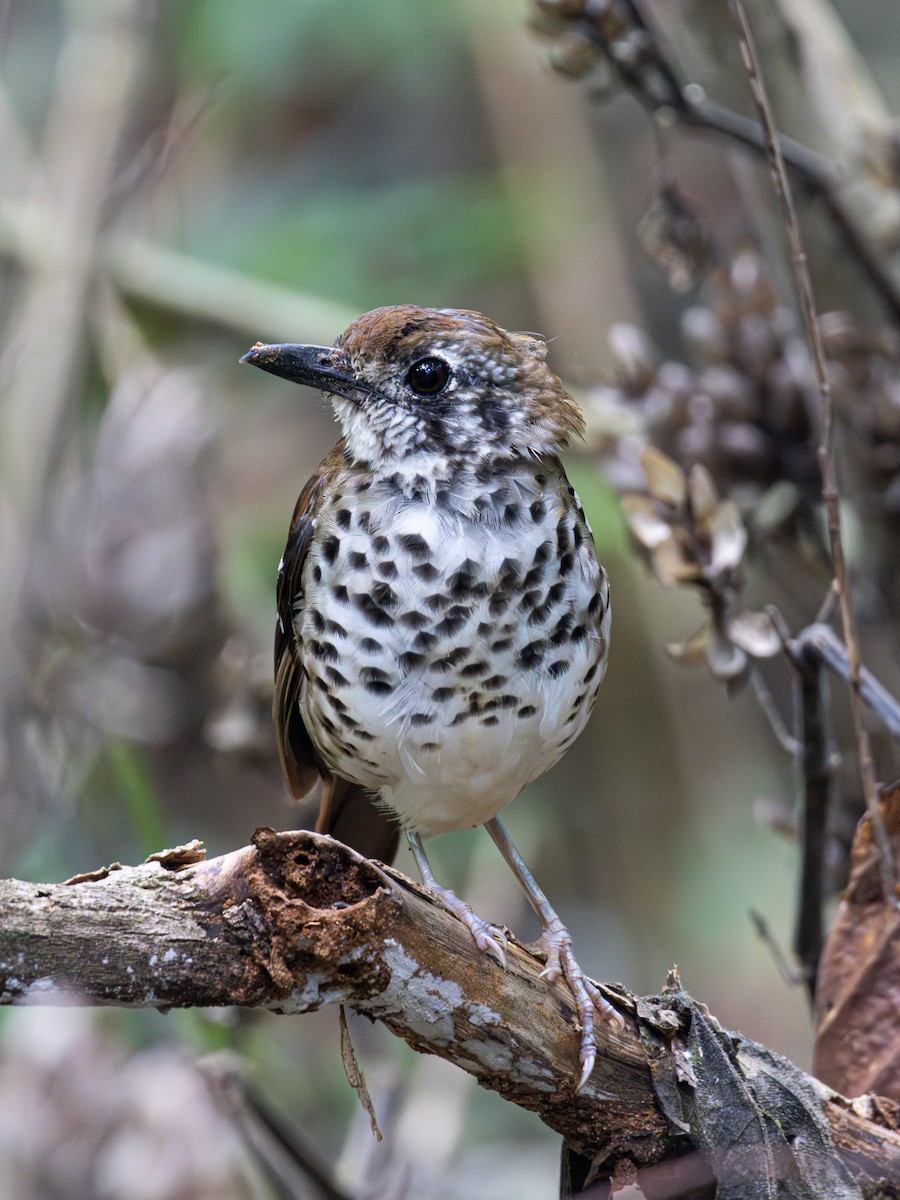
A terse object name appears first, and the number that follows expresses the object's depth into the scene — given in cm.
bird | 520
